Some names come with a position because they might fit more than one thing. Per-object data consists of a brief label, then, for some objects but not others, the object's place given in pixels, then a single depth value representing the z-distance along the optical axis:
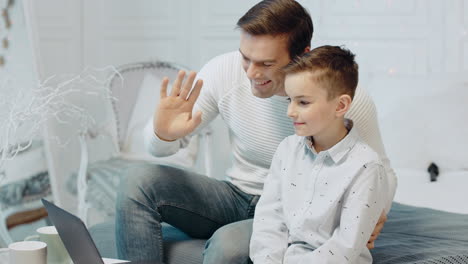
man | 2.39
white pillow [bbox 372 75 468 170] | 3.20
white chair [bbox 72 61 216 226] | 3.75
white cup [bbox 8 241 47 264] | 2.13
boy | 2.16
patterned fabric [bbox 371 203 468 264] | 2.31
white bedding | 2.93
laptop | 2.10
